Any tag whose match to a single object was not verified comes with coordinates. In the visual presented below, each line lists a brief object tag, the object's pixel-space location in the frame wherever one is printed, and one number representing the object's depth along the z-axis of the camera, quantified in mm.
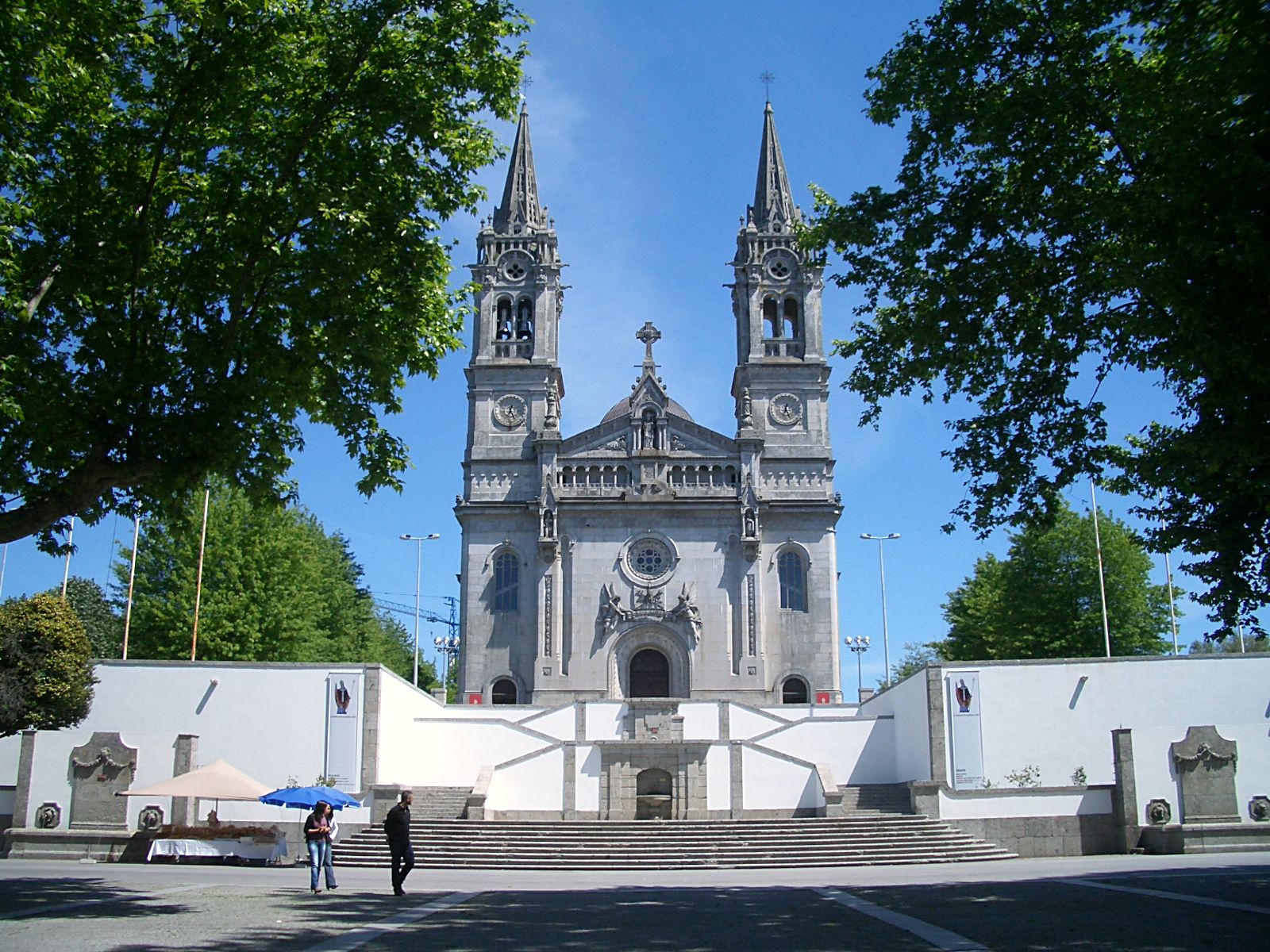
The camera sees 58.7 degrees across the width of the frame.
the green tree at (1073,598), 45938
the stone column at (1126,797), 24594
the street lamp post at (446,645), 64312
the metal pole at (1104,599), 38969
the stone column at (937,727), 27703
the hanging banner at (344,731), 27078
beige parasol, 23859
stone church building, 45375
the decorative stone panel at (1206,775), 24500
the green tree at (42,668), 24250
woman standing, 17094
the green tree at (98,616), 52031
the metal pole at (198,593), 35969
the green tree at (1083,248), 10516
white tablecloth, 24266
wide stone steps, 23781
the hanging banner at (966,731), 27500
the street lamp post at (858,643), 55031
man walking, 16703
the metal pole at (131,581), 37562
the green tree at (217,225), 13266
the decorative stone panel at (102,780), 25328
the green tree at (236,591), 42344
